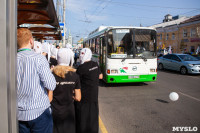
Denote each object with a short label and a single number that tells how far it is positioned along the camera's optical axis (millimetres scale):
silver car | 12818
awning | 3752
